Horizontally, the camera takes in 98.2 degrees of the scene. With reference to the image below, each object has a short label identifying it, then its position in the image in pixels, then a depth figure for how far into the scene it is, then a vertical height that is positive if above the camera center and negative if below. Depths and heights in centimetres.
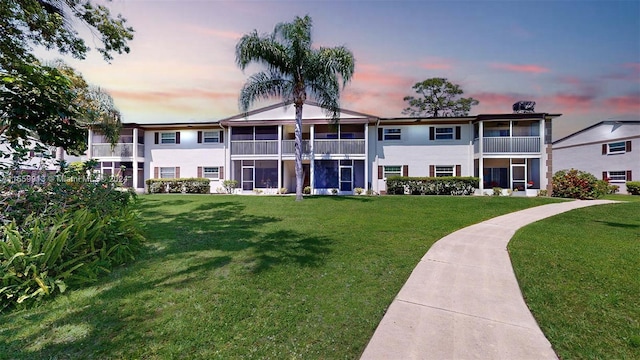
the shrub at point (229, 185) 2203 -43
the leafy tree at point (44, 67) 497 +271
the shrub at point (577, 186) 1742 -37
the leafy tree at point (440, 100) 3803 +1125
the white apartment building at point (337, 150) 2058 +237
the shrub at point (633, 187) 2284 -57
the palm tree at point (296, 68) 1406 +588
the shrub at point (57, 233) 389 -94
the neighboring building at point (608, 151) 2459 +290
